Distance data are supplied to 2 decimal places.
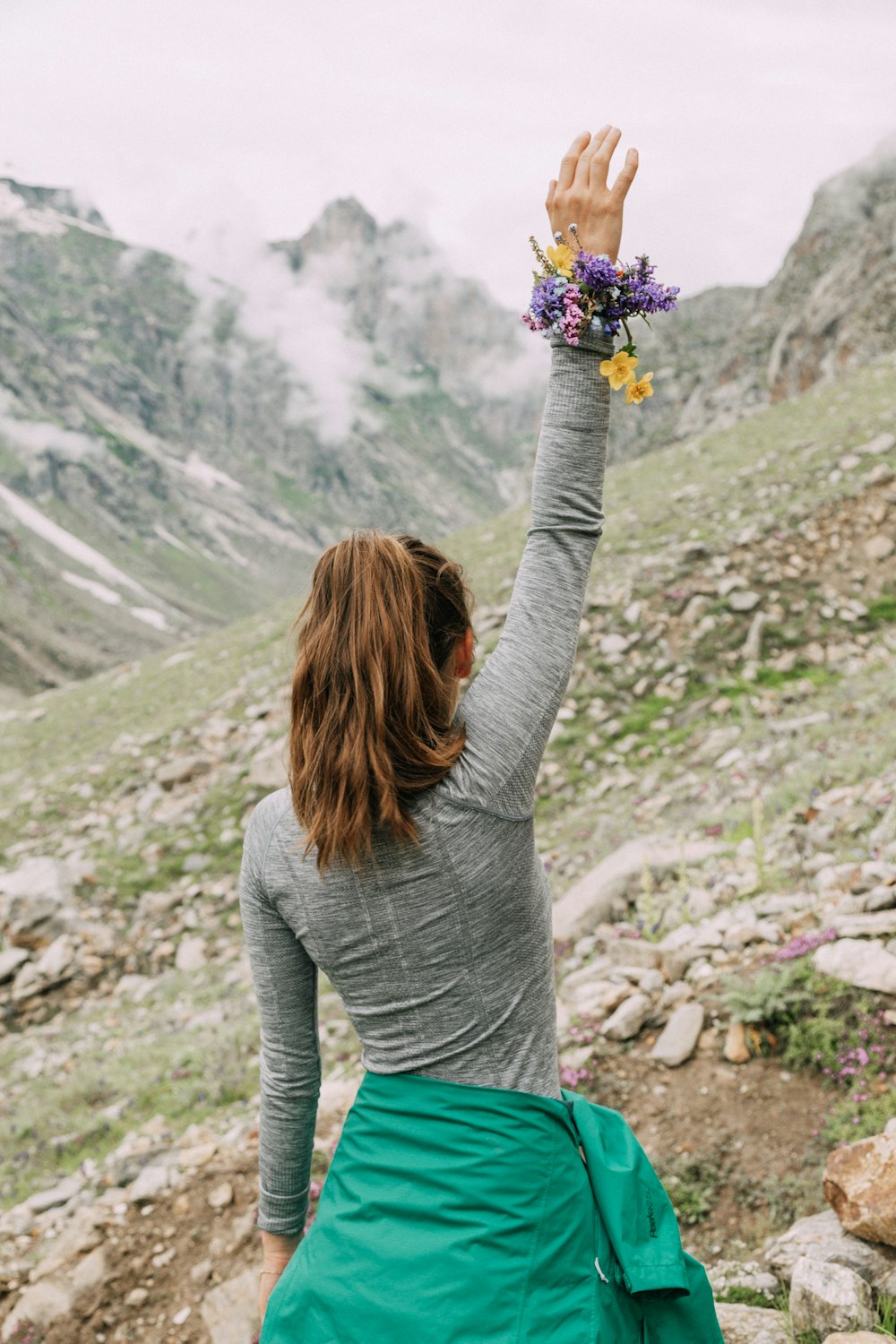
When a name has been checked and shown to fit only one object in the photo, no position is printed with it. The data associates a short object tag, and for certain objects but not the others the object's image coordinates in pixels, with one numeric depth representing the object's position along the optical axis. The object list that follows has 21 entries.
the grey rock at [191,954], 10.09
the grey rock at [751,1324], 3.30
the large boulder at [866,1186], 3.42
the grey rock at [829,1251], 3.43
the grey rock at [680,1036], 5.12
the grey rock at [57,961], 10.13
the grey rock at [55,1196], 6.08
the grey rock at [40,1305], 4.87
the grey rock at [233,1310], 4.45
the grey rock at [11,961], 10.21
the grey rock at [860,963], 4.68
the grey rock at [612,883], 7.22
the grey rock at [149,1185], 5.58
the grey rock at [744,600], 12.38
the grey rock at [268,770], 12.85
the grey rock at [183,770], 13.71
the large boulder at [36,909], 10.47
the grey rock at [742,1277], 3.64
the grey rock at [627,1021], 5.48
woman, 1.98
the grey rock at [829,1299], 3.16
